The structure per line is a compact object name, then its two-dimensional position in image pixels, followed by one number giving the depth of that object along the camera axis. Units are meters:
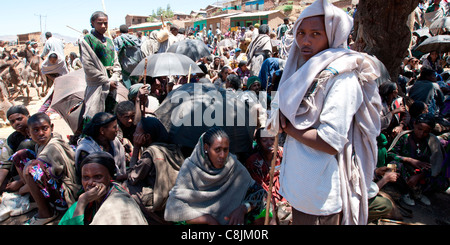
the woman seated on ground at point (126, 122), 3.76
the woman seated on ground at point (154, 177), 2.76
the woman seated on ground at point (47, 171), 2.93
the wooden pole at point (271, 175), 1.68
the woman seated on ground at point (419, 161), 3.43
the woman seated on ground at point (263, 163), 3.21
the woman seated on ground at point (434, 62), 7.02
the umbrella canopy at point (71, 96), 4.07
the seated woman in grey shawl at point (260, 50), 6.94
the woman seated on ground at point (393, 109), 3.98
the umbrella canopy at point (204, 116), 3.18
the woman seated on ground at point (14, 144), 3.40
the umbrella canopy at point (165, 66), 5.01
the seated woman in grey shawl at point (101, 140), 2.91
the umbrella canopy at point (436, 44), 7.09
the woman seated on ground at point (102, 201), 1.89
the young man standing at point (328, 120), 1.29
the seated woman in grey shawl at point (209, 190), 2.54
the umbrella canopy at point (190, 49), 6.82
